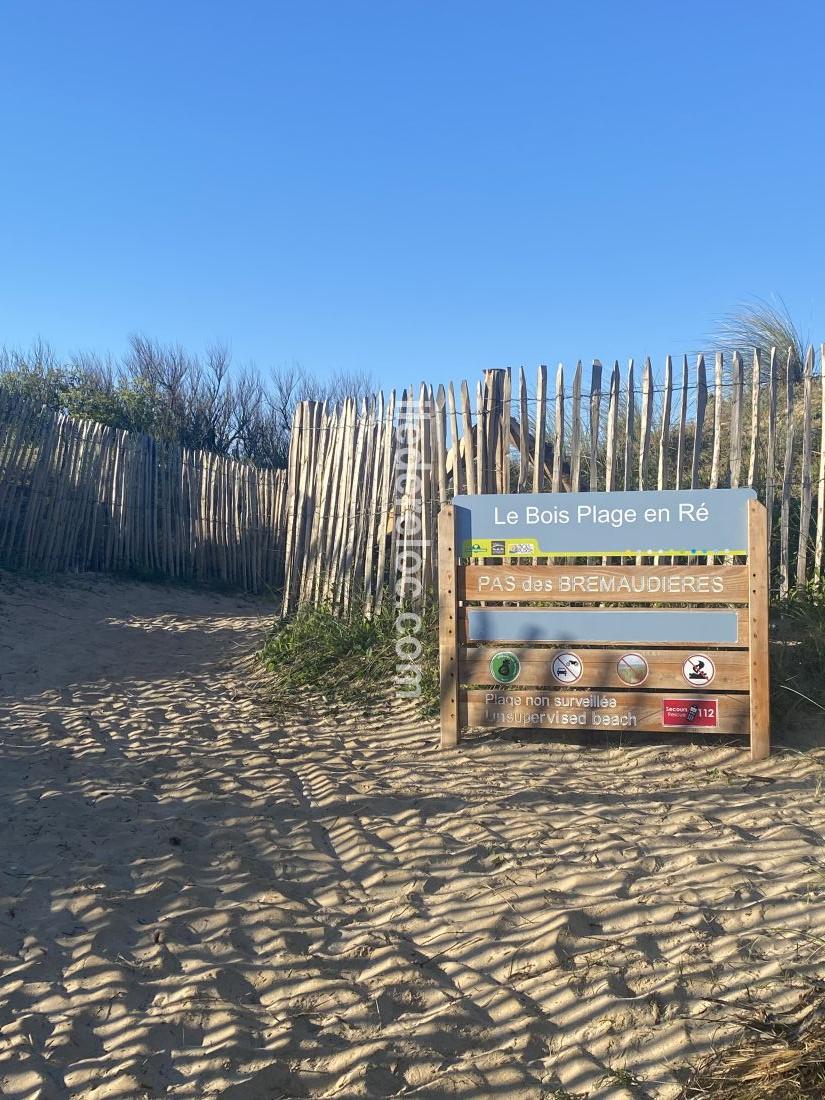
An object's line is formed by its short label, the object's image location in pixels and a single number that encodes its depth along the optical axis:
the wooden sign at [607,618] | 4.95
